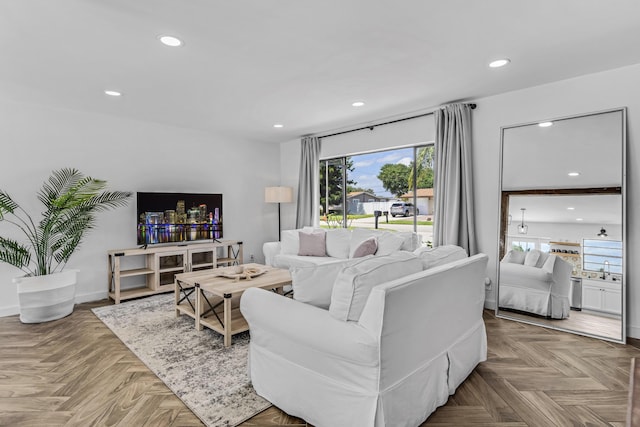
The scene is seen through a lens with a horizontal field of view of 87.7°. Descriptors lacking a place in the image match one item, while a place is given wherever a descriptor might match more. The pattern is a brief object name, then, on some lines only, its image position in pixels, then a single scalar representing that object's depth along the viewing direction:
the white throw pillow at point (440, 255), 2.22
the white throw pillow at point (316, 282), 1.96
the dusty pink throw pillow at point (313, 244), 4.96
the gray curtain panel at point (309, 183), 5.80
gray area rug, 2.04
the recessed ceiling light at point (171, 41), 2.41
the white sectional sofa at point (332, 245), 4.21
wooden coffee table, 2.90
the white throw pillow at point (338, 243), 4.83
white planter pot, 3.47
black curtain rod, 4.12
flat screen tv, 4.60
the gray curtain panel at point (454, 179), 3.91
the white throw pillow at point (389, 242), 4.16
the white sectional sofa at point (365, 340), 1.62
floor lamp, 5.88
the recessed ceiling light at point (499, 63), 2.84
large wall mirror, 3.05
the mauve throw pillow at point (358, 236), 4.67
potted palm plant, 3.52
